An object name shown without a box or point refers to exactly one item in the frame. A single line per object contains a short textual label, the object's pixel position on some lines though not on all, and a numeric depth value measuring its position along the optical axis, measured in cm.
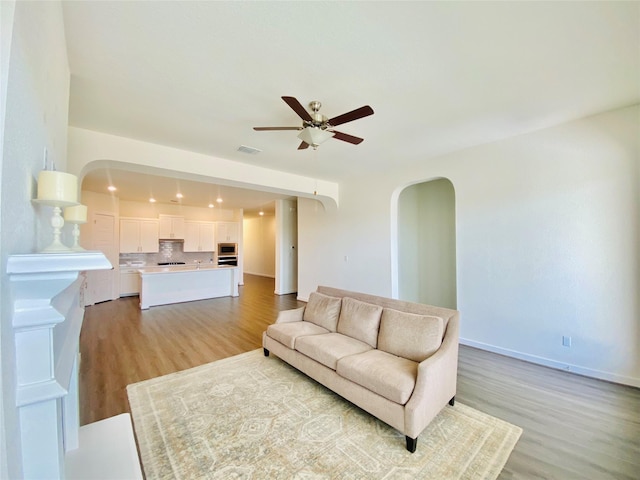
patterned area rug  177
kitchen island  605
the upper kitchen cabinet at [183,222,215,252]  866
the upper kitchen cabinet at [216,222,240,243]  927
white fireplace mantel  92
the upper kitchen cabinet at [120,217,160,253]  734
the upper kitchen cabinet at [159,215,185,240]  807
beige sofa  199
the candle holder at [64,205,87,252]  194
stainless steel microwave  934
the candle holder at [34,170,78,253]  116
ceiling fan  220
